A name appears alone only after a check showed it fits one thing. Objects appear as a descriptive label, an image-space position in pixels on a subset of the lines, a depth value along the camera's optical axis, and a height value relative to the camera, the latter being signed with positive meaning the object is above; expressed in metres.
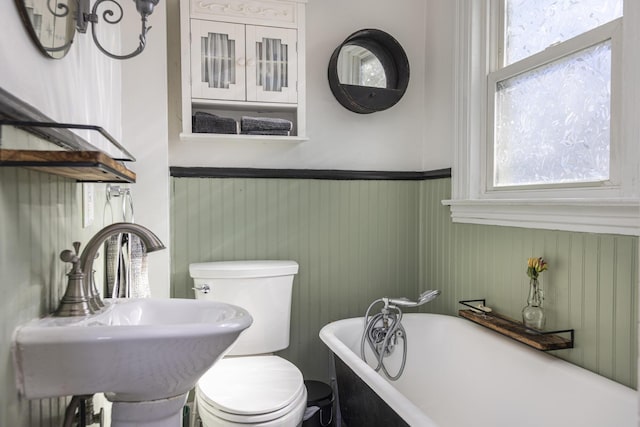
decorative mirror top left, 0.83 +0.37
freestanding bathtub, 1.41 -0.67
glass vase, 1.74 -0.41
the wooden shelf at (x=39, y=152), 0.66 +0.08
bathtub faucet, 2.06 -0.60
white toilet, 1.58 -0.70
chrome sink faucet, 0.97 -0.16
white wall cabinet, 2.11 +0.71
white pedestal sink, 0.78 -0.28
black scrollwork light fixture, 0.95 +0.42
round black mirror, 2.40 +0.74
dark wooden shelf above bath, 1.60 -0.50
